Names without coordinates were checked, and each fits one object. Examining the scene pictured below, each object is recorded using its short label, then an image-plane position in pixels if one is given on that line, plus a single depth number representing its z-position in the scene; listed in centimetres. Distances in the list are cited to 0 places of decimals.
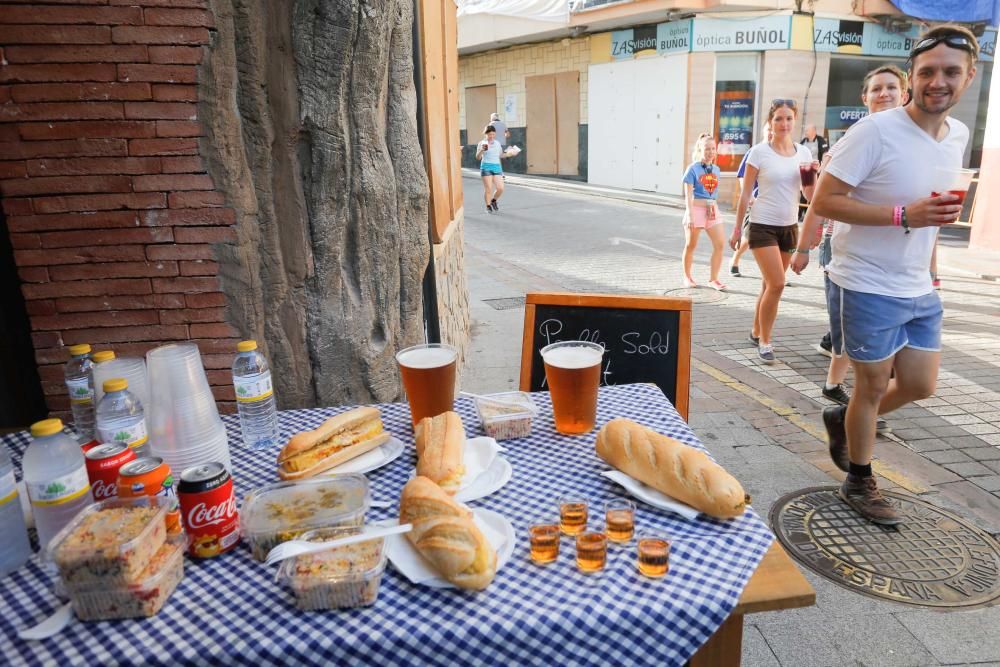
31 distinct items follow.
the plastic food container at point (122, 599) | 136
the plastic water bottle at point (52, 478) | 152
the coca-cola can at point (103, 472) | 164
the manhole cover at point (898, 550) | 289
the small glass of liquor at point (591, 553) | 149
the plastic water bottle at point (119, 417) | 174
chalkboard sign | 305
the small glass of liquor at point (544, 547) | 152
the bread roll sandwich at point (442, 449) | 175
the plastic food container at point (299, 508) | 156
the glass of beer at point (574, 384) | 205
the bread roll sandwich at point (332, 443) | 186
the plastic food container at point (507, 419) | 212
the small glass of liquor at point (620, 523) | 158
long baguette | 164
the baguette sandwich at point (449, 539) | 142
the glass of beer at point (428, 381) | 212
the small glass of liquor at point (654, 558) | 147
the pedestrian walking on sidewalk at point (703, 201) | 793
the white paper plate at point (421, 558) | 146
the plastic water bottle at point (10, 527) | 153
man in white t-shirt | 296
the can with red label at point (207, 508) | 152
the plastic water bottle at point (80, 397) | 209
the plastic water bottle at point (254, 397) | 204
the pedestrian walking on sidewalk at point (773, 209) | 573
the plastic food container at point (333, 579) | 138
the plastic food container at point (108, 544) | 135
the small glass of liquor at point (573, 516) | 162
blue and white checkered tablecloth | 131
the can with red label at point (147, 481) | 154
